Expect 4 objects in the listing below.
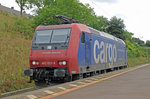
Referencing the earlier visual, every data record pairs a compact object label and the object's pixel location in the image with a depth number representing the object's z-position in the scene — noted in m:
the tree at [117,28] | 42.94
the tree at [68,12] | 27.09
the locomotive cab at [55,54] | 12.08
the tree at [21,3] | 41.47
